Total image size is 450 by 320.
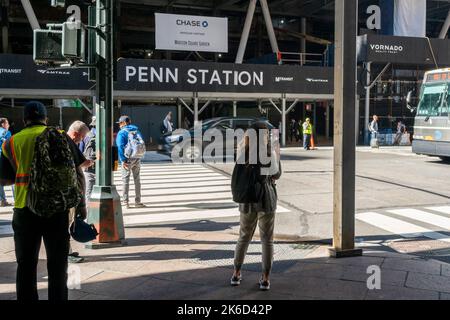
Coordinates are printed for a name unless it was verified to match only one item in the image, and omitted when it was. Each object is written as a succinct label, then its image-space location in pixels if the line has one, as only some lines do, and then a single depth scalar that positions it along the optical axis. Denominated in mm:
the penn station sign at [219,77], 25219
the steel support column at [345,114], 6527
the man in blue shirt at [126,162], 10641
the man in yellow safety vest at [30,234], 4363
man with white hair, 5395
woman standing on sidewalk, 5288
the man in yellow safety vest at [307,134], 25836
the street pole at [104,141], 7102
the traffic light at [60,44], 6547
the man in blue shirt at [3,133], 10825
